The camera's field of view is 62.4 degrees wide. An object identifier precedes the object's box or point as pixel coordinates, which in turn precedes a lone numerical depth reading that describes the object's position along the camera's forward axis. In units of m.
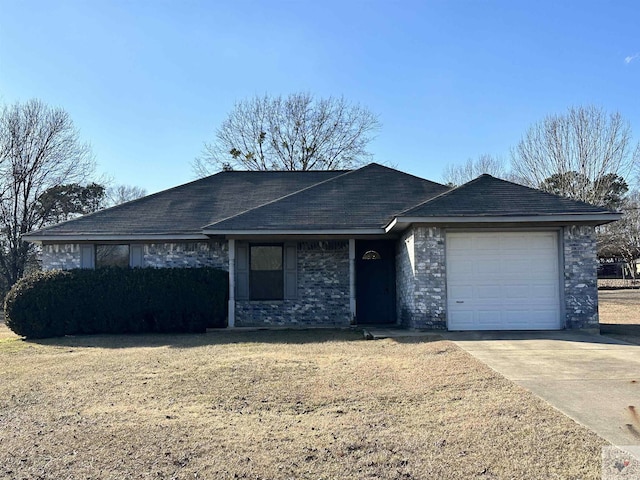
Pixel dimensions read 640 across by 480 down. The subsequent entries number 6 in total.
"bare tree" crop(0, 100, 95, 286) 28.94
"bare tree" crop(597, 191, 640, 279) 32.67
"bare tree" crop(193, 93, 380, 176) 34.84
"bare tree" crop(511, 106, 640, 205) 26.58
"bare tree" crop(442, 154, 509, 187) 35.77
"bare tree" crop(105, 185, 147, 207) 45.00
